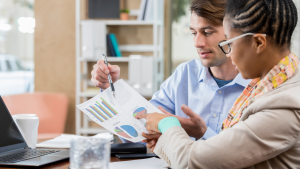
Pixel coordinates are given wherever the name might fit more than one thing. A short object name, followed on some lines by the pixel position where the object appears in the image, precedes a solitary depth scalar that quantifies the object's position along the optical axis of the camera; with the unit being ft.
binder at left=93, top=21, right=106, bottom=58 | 10.12
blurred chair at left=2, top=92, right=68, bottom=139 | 9.09
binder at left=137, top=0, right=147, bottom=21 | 10.30
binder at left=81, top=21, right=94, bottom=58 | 10.19
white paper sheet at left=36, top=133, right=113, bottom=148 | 4.21
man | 4.80
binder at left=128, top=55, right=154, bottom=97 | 9.97
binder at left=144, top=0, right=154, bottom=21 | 10.13
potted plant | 10.45
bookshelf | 10.30
